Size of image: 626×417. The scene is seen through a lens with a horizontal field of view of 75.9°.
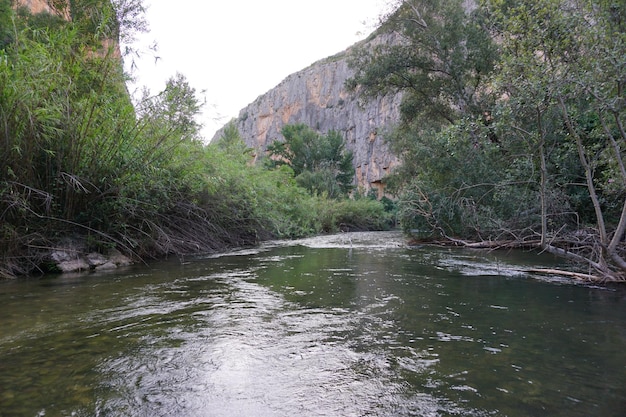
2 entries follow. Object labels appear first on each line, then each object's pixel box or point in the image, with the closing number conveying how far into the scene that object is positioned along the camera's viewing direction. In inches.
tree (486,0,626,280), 219.0
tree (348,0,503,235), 530.9
